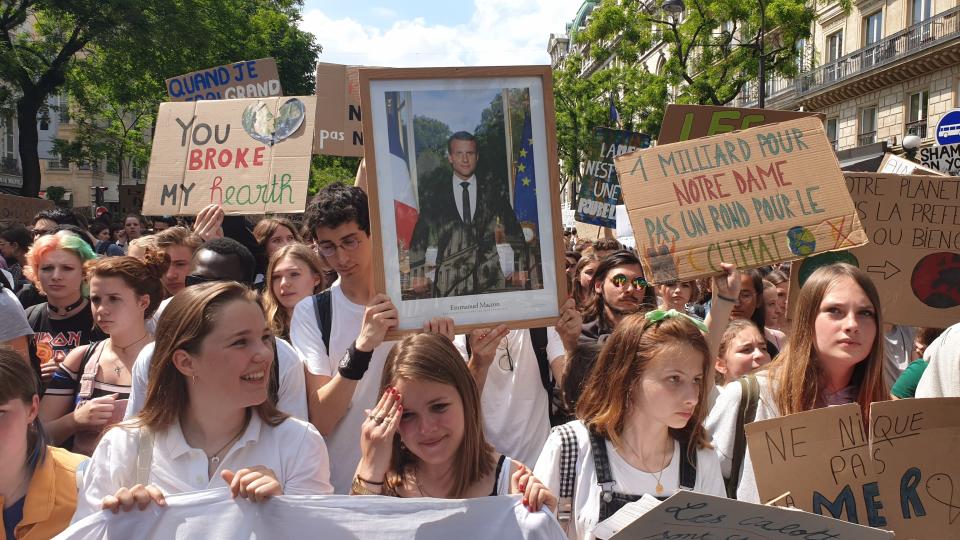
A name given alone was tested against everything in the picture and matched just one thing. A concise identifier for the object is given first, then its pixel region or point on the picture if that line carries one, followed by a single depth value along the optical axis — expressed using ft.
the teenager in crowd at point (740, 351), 12.64
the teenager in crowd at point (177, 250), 15.66
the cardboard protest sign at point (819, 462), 7.94
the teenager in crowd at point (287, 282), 14.42
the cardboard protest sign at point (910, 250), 12.80
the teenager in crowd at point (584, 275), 18.71
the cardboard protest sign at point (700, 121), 15.64
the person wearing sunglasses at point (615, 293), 14.78
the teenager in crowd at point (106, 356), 10.39
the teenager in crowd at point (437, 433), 8.55
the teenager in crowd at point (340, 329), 10.09
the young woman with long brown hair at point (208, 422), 7.72
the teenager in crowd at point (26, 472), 7.61
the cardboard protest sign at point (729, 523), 6.17
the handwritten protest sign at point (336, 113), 21.88
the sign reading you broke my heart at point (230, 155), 17.01
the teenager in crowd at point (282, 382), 8.89
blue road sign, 26.03
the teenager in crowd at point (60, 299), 14.02
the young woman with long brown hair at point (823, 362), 9.45
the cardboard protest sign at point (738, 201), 11.49
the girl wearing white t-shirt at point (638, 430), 8.39
